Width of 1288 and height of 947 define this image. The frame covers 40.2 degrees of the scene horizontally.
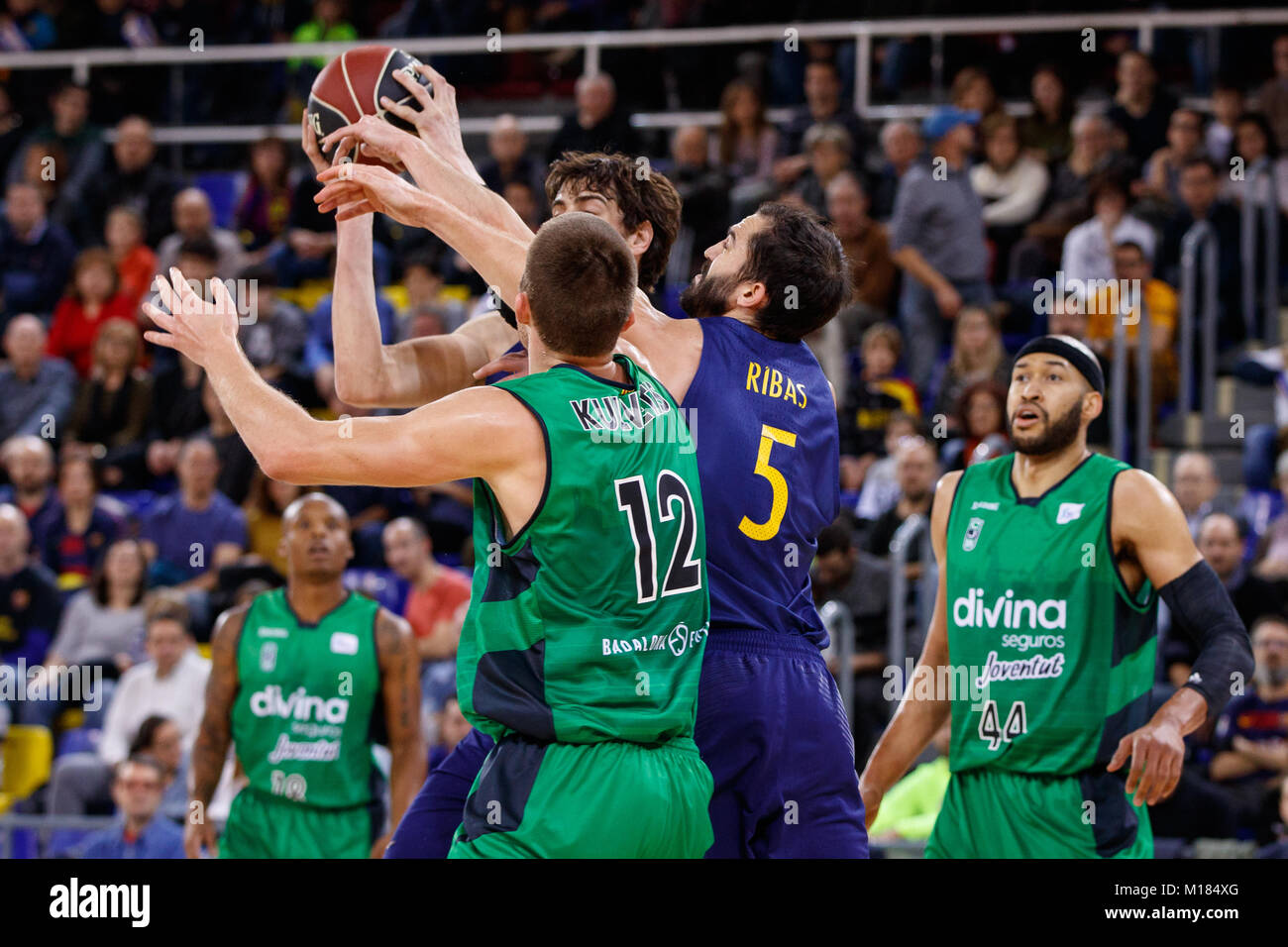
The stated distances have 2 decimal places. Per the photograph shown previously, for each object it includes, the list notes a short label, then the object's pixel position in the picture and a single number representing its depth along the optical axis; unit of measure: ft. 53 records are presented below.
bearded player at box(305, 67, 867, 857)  14.73
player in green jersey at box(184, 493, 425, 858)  23.73
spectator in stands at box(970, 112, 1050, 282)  38.47
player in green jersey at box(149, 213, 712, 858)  12.82
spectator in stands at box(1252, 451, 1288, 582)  29.94
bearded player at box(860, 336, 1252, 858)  17.28
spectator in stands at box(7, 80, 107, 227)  46.39
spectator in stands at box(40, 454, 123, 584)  36.91
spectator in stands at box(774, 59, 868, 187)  38.40
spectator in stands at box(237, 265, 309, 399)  38.81
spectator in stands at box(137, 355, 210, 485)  38.86
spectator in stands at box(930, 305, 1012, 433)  33.09
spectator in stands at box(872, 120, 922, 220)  37.76
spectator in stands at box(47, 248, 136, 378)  42.19
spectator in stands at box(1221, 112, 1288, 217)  36.19
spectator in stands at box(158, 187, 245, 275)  42.27
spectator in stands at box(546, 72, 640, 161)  39.01
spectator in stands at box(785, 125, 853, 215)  37.22
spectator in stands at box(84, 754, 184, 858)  26.63
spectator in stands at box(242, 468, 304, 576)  35.06
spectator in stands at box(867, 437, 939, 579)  30.76
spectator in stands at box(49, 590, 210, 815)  30.71
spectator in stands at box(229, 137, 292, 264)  44.80
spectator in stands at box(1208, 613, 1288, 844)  26.73
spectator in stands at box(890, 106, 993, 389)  35.94
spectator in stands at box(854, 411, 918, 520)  32.58
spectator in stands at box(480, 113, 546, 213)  39.93
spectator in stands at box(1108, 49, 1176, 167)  38.27
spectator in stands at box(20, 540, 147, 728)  34.01
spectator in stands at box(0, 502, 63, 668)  35.27
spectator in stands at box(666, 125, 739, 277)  36.76
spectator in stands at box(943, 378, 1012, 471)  31.45
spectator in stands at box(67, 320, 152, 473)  39.58
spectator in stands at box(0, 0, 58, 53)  50.59
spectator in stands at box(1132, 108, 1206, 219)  36.40
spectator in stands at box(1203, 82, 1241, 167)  37.65
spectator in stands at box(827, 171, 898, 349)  36.19
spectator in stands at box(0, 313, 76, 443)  40.47
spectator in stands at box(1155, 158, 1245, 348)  35.29
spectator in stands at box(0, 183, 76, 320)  44.24
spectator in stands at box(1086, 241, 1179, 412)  32.86
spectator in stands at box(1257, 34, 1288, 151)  38.14
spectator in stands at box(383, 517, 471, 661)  32.55
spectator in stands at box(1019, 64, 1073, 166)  39.55
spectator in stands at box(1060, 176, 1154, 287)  35.06
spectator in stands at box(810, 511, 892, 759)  29.37
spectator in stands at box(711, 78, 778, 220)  40.09
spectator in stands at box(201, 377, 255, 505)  37.09
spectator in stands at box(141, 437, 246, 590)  35.37
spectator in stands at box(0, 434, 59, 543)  37.35
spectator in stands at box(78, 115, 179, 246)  45.14
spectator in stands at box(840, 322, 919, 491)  34.14
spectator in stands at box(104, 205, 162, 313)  42.91
